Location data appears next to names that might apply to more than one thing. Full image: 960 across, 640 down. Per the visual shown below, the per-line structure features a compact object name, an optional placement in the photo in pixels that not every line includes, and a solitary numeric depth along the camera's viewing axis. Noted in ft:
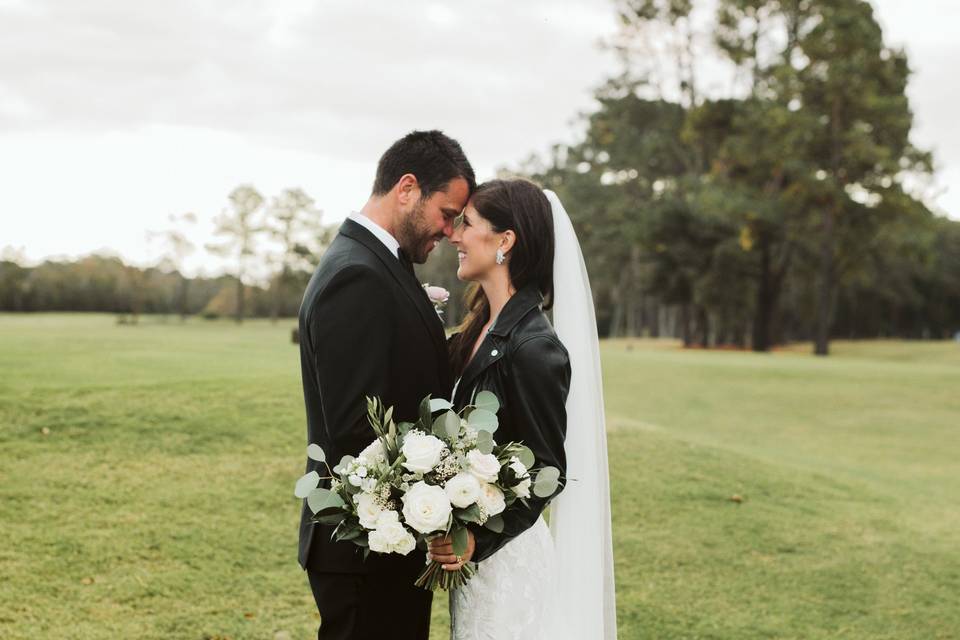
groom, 10.04
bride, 10.84
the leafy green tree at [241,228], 225.97
